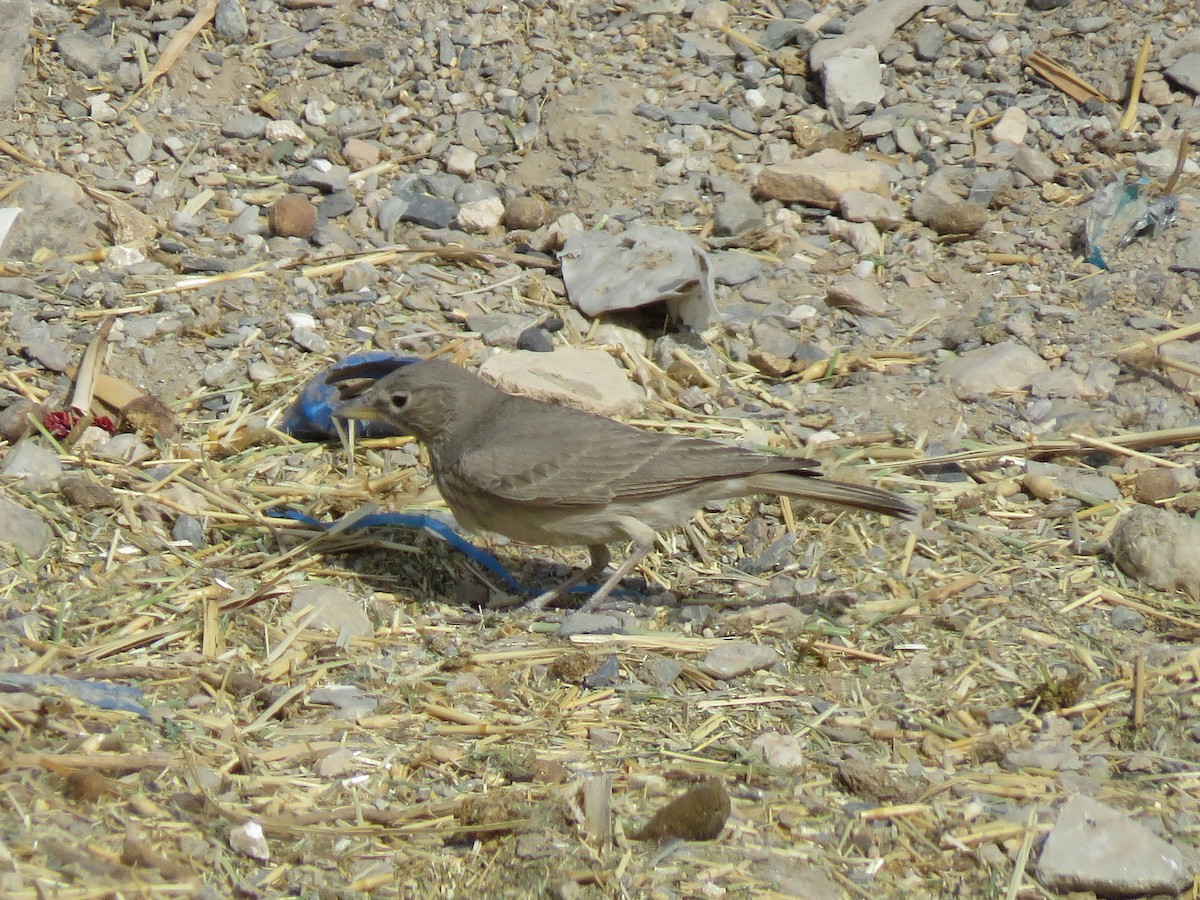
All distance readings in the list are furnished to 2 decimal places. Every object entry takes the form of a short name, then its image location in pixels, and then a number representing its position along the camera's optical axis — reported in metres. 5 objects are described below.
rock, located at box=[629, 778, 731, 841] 9.15
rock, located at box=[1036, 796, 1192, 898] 9.06
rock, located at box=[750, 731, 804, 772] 10.38
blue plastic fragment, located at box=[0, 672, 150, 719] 10.17
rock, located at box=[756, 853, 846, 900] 8.96
